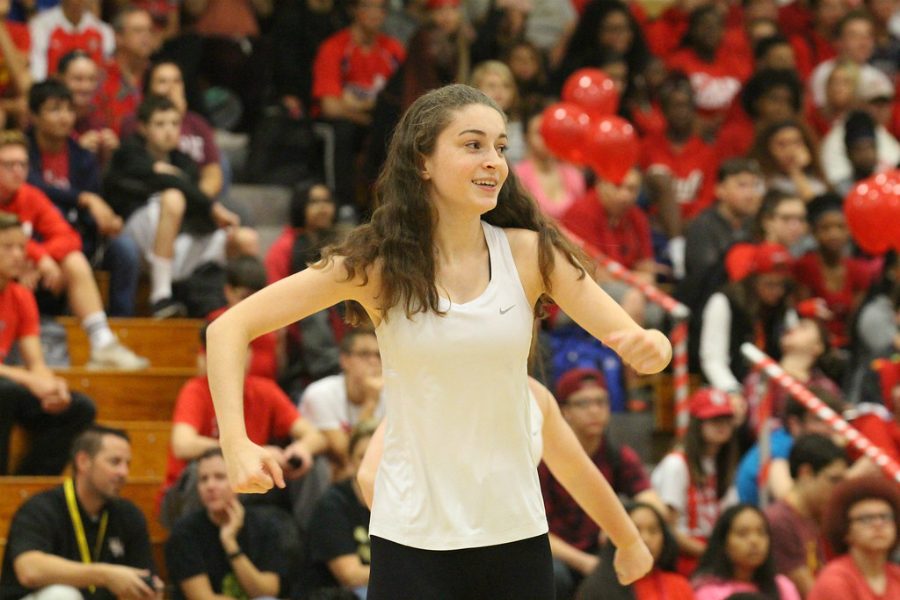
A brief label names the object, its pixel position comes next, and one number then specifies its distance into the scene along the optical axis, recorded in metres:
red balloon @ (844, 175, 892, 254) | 16.02
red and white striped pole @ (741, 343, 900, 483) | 13.62
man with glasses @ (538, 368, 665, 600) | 13.34
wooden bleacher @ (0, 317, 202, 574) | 14.02
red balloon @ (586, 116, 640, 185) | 16.83
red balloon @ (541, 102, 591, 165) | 17.02
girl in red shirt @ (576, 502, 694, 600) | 12.02
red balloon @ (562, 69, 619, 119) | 17.97
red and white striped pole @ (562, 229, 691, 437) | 15.61
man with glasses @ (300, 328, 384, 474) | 14.33
